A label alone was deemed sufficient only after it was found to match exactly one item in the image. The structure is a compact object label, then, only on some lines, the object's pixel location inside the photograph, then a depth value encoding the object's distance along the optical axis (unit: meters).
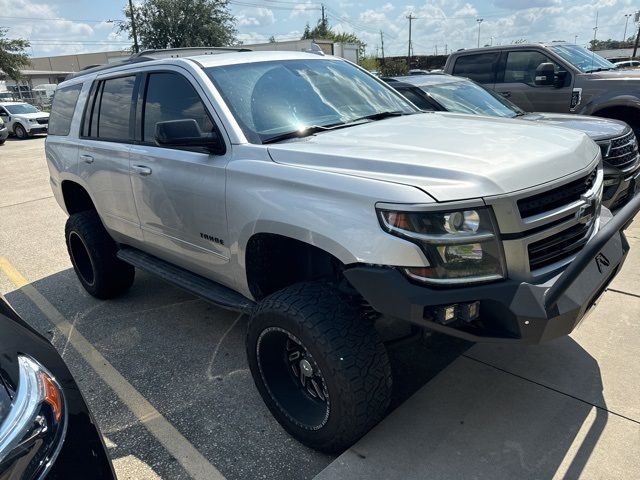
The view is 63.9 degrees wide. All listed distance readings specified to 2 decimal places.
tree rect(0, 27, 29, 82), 34.77
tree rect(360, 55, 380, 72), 58.20
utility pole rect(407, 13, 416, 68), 55.03
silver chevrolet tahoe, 2.11
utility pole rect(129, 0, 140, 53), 36.94
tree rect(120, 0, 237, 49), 38.16
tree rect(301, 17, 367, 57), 90.81
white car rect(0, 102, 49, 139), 23.12
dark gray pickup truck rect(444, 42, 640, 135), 7.05
